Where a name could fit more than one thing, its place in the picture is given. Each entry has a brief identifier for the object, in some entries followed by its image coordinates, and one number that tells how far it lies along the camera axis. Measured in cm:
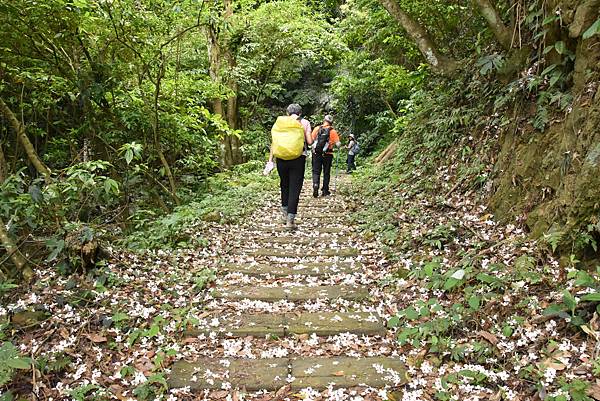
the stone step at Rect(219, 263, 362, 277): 555
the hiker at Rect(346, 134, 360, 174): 1930
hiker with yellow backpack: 666
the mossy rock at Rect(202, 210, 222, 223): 766
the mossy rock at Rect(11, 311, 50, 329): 366
